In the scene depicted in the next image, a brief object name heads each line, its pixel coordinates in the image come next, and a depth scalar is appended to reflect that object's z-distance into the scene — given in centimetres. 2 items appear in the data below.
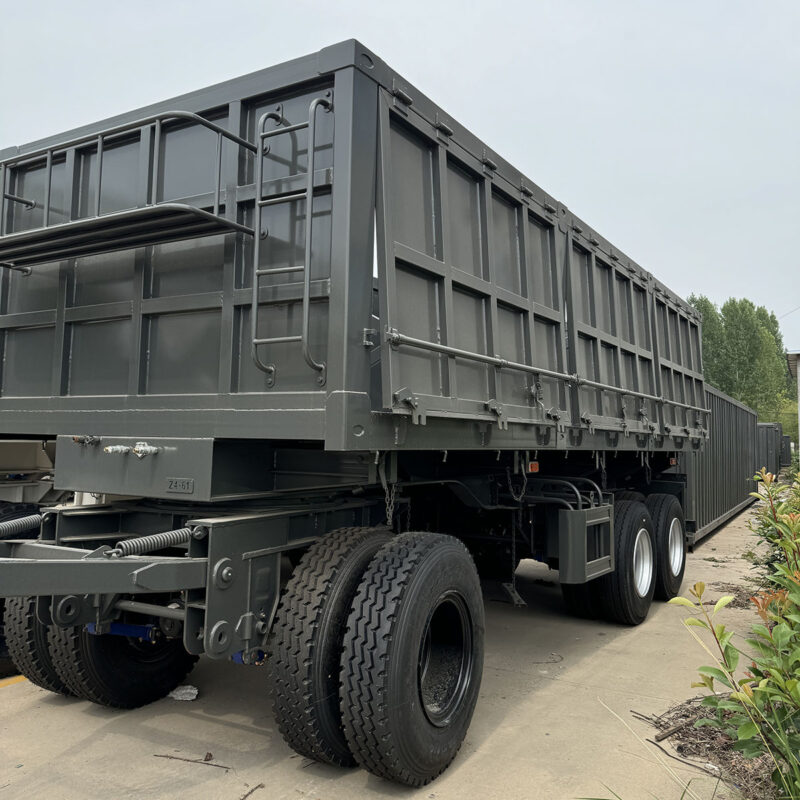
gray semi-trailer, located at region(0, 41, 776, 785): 314
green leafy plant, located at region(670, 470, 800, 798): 274
